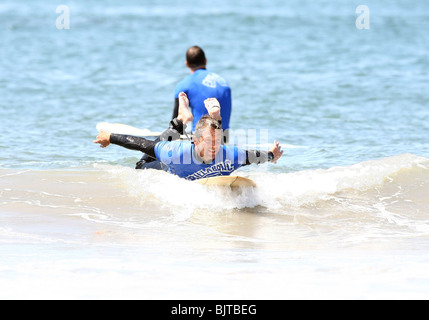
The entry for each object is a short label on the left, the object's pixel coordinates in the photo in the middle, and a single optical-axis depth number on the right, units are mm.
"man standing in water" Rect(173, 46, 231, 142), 15508
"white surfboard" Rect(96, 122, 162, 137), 17078
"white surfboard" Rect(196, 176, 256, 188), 13406
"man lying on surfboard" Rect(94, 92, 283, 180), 12992
